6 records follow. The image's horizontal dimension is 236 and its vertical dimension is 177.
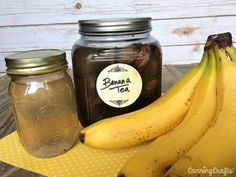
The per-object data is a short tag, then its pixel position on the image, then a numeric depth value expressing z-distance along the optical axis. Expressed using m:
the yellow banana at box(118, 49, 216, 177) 0.29
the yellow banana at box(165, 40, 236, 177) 0.26
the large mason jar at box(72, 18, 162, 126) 0.39
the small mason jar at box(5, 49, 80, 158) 0.35
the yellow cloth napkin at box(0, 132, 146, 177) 0.35
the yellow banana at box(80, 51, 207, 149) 0.36
